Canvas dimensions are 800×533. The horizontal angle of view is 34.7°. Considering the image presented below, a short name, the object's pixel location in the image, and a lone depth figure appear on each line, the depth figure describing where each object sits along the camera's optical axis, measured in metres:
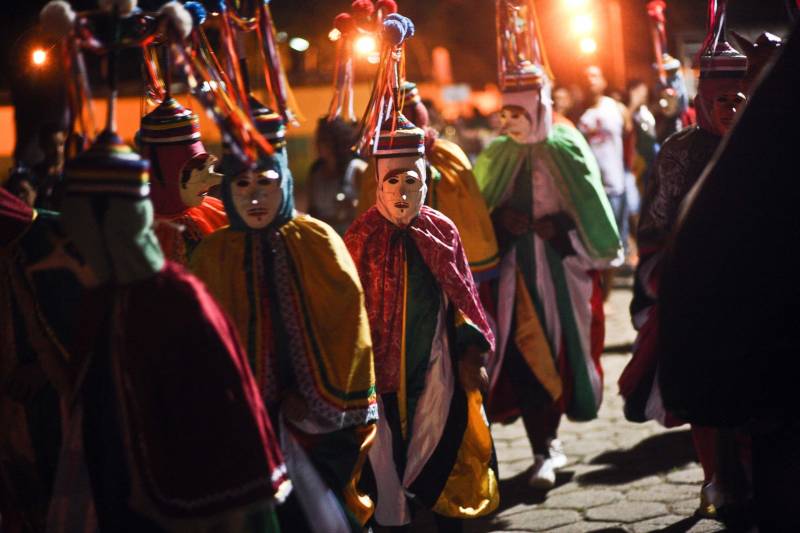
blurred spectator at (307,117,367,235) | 10.57
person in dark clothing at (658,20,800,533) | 3.39
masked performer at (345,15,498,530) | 5.91
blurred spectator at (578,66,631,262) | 12.41
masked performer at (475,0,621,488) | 7.64
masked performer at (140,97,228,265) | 6.23
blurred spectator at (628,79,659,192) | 12.19
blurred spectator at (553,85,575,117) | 13.74
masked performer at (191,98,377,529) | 4.92
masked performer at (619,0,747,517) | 6.41
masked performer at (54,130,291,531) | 4.11
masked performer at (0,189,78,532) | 5.38
